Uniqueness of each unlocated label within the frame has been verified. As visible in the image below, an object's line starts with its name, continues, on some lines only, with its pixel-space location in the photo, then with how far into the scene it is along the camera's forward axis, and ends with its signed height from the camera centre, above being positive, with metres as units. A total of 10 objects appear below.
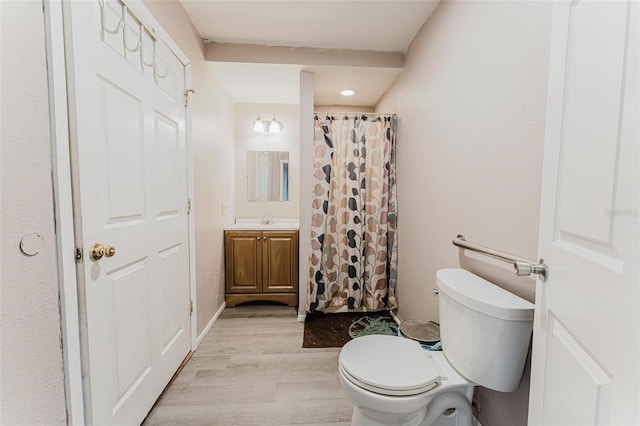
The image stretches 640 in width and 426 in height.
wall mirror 3.33 +0.16
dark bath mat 2.19 -1.21
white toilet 0.98 -0.73
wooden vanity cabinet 2.80 -0.77
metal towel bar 0.74 -0.25
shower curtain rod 2.52 +0.69
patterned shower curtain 2.53 -0.22
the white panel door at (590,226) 0.47 -0.07
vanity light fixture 3.23 +0.74
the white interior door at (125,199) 1.01 -0.05
